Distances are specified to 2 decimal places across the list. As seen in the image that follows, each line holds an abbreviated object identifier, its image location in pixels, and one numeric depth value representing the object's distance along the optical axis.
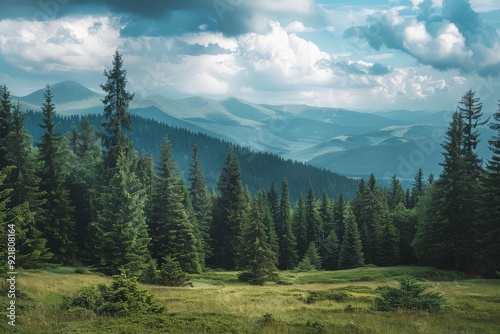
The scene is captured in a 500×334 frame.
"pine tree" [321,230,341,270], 76.56
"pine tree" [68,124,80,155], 70.20
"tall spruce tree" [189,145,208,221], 70.06
